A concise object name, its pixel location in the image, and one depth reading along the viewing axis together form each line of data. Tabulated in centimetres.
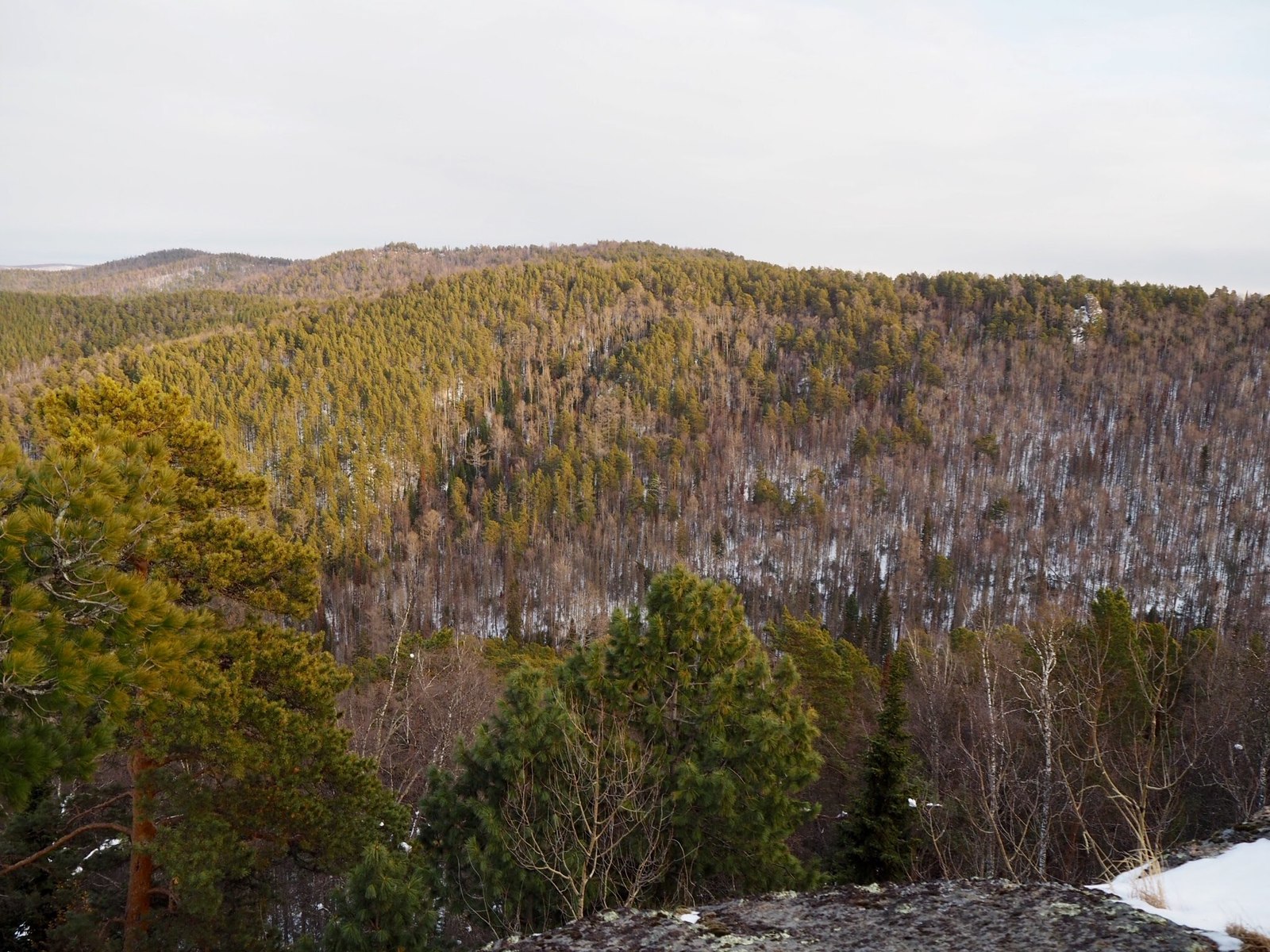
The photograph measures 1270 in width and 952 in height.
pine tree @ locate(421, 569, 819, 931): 808
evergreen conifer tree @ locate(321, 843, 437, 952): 739
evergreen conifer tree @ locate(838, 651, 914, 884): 1311
